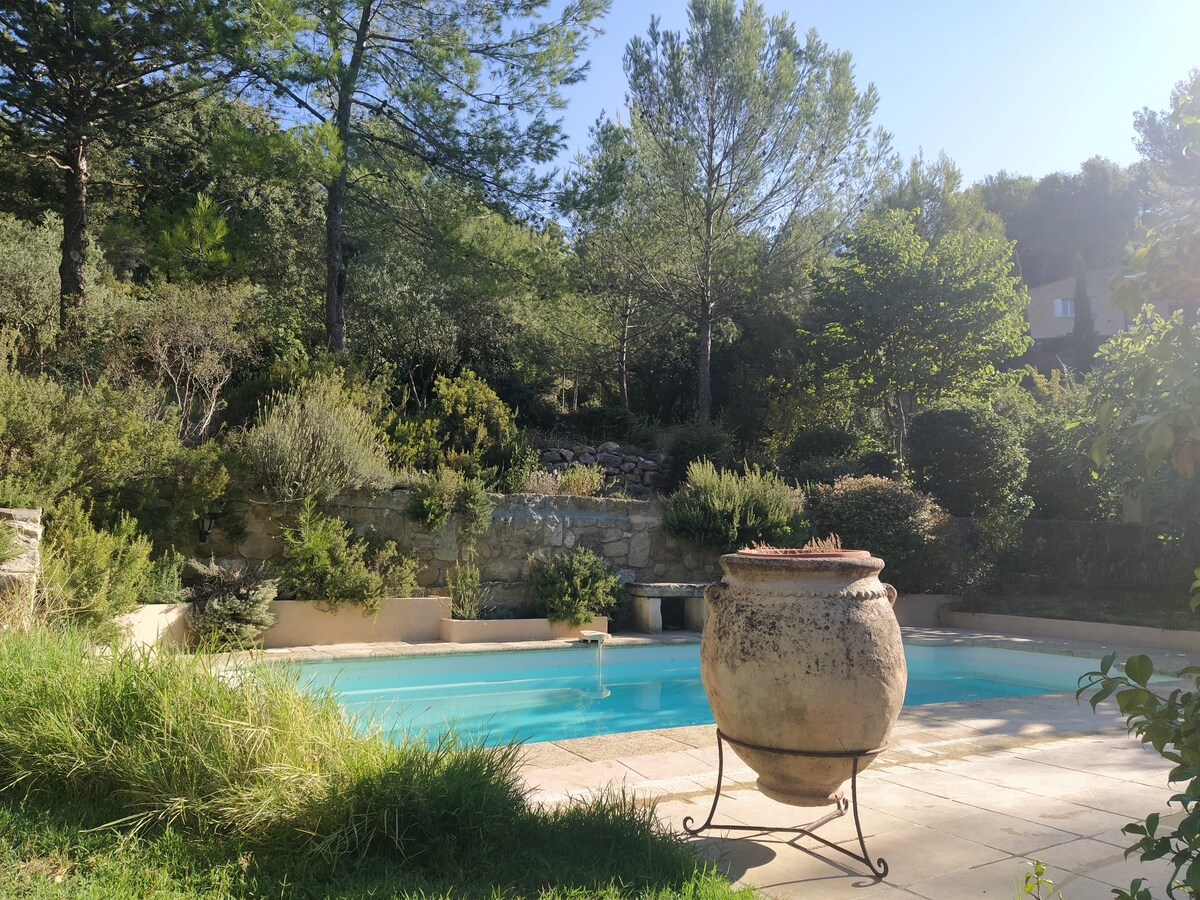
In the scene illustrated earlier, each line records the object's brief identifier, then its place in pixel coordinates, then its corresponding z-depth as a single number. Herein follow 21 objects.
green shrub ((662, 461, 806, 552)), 10.62
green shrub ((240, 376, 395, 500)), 8.42
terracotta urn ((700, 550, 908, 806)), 2.92
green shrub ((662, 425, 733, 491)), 13.68
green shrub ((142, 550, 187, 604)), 7.18
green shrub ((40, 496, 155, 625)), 5.74
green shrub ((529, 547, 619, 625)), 9.40
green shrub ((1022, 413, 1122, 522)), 13.21
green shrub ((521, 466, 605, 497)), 10.71
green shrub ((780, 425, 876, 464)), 15.32
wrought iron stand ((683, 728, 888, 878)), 2.82
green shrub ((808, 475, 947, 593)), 10.94
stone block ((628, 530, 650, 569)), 10.70
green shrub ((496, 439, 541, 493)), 10.55
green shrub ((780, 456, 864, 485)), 13.12
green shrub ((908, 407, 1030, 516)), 12.34
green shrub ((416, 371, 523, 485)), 10.41
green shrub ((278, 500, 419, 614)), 8.25
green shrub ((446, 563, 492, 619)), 9.15
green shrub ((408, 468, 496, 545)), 9.20
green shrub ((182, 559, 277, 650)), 7.45
